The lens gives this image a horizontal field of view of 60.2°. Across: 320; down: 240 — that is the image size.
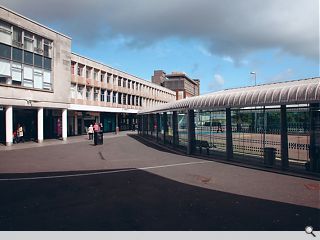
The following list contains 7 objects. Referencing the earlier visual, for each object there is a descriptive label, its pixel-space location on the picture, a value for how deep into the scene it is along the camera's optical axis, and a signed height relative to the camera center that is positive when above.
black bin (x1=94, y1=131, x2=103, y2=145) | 25.35 -1.32
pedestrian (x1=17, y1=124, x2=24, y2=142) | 27.73 -0.76
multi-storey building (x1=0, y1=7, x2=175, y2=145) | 25.08 +4.82
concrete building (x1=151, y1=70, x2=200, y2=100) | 106.62 +16.69
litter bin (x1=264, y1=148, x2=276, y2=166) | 12.95 -1.60
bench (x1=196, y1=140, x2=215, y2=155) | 17.33 -1.36
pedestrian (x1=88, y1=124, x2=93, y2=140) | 32.37 -0.96
